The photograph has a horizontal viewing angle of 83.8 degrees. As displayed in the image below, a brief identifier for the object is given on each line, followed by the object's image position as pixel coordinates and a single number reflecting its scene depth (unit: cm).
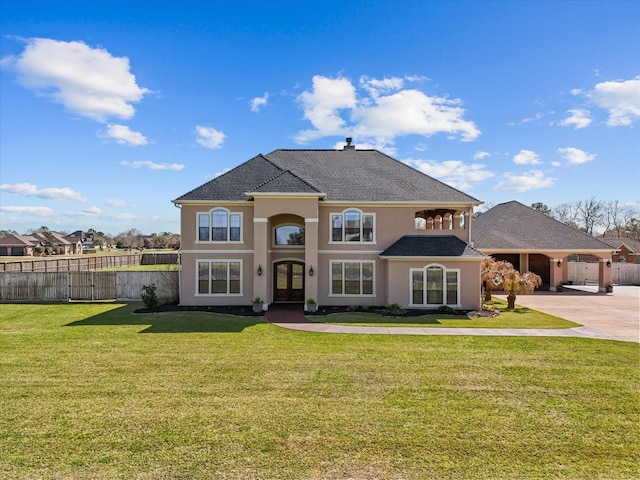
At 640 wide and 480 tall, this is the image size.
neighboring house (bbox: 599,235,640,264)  4088
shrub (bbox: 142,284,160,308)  1828
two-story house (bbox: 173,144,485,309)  1806
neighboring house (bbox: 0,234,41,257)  7188
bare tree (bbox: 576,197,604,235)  6462
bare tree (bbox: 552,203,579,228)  6544
